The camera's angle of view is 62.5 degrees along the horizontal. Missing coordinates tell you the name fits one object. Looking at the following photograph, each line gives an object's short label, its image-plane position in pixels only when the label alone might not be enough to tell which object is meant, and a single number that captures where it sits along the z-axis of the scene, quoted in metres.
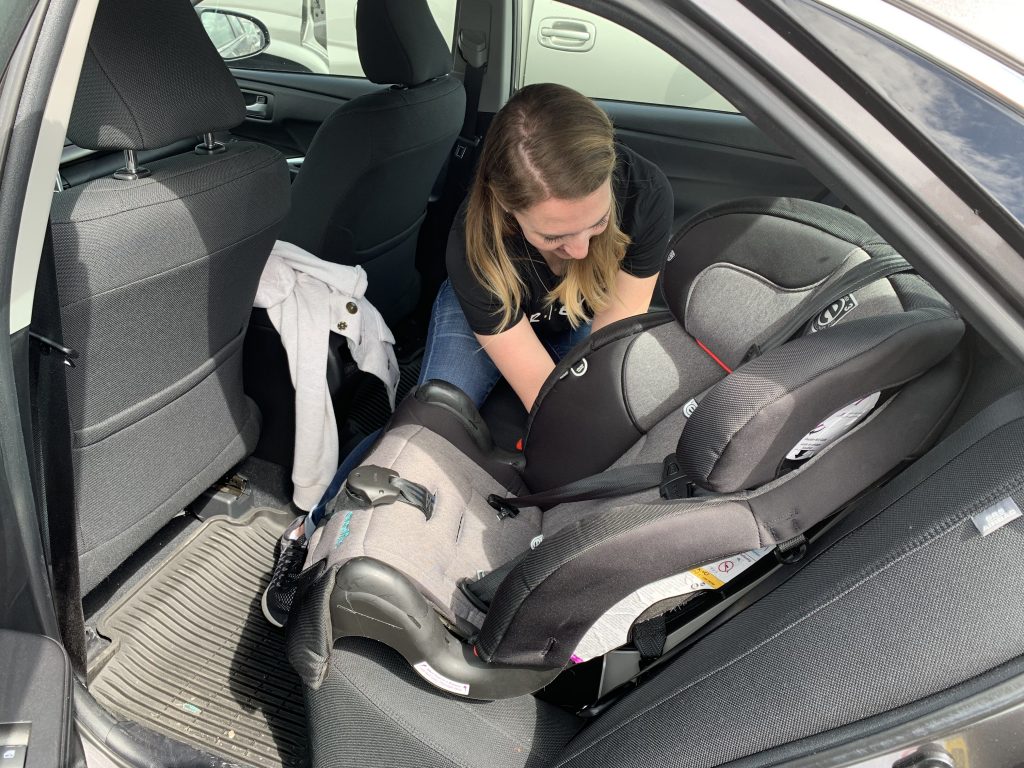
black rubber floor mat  1.34
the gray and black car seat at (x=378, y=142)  2.13
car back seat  0.77
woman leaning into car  1.51
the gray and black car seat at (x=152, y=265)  1.11
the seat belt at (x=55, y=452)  0.97
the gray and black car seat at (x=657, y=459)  0.96
